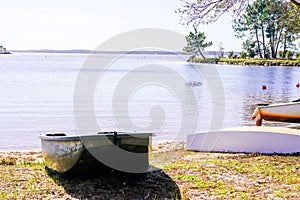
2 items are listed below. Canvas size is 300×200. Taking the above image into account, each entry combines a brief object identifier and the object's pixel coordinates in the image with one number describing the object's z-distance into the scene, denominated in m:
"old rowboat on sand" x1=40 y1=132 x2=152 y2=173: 5.94
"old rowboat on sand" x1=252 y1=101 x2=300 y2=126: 12.47
